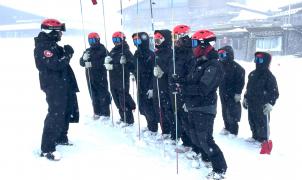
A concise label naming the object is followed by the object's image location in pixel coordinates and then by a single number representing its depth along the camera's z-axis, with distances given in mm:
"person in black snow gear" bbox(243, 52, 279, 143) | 6527
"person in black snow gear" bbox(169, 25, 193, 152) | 5598
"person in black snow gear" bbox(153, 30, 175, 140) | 6195
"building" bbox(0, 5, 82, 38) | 37312
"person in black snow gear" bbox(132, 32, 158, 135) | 7121
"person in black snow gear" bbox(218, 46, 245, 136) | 7191
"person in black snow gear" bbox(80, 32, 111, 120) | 8266
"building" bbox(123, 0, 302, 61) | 27000
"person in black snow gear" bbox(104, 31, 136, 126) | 7773
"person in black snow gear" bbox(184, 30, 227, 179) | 4676
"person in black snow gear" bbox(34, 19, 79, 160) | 5439
